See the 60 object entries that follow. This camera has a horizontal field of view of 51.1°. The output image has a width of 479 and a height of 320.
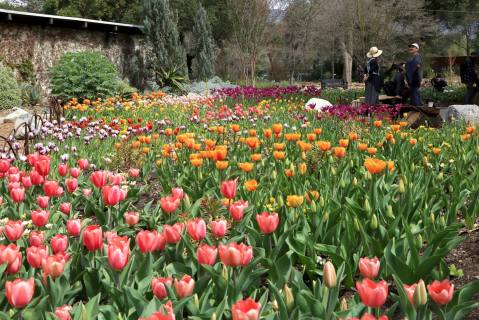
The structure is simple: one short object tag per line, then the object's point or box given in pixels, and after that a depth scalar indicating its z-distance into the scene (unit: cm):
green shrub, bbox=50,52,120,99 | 1435
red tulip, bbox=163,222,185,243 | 212
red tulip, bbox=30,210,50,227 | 238
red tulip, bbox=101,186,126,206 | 254
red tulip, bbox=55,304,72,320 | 154
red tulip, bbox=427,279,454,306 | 147
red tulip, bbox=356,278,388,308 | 141
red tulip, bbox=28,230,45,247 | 211
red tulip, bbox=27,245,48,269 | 193
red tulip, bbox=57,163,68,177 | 351
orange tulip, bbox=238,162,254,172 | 338
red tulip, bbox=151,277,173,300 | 171
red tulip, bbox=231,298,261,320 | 130
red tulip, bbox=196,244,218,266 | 185
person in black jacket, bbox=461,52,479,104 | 1398
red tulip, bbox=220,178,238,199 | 260
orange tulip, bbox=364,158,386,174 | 306
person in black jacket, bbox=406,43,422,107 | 1007
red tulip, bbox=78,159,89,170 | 373
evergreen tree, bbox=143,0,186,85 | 2116
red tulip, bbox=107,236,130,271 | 180
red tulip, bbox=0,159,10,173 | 337
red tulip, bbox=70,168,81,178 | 354
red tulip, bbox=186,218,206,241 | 205
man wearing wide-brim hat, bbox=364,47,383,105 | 1132
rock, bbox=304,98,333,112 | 1015
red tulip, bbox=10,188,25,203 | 281
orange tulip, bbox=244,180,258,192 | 290
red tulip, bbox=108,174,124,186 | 309
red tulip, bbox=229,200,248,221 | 233
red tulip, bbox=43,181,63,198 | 286
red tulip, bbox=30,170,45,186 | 313
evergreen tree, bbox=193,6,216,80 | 2402
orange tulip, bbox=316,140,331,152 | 400
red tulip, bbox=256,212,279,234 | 212
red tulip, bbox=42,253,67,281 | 181
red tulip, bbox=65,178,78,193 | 313
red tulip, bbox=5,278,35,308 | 154
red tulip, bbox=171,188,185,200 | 273
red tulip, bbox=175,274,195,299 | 167
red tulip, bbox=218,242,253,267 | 174
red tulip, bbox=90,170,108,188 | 289
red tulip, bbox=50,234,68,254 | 204
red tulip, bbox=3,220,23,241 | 213
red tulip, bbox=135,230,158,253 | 194
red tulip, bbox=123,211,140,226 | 241
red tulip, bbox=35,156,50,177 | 317
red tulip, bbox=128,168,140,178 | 376
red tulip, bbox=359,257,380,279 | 167
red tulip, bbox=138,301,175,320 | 126
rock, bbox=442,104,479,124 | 895
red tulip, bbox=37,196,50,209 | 278
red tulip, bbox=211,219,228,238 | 216
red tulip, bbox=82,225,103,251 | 202
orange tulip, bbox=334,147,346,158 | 383
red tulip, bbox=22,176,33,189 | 313
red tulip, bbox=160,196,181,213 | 250
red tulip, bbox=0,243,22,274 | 183
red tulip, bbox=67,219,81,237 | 230
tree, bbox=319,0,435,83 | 1827
